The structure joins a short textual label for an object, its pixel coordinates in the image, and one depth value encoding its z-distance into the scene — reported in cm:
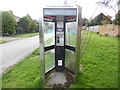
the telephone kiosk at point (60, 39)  207
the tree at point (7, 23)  1247
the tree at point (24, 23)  1773
